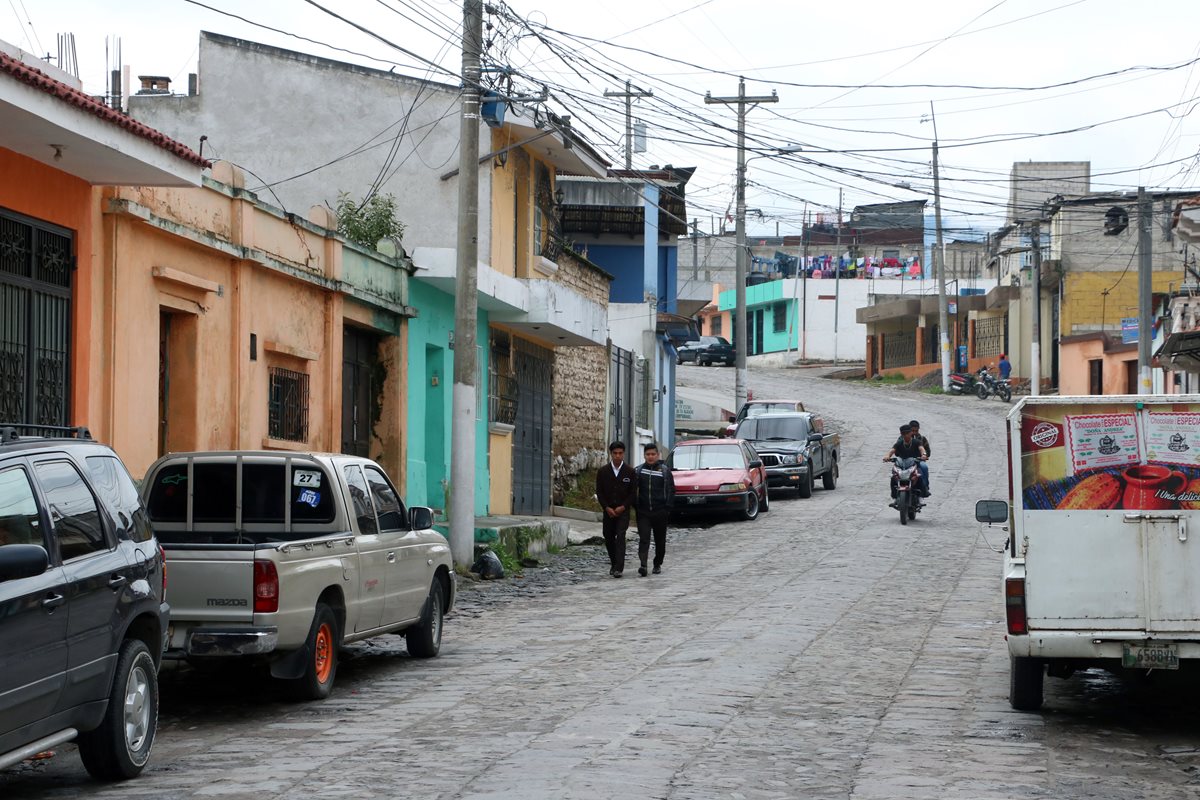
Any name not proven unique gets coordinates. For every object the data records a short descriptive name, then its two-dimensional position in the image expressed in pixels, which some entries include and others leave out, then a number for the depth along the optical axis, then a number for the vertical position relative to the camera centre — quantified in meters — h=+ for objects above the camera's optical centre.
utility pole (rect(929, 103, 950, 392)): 61.56 +4.35
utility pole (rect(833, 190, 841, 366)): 77.62 +6.89
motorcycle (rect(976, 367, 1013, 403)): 57.62 +1.38
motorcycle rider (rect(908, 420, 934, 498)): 27.55 -0.37
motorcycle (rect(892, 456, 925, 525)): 27.20 -1.16
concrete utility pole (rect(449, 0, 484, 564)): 19.17 +1.42
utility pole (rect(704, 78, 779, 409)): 45.22 +5.09
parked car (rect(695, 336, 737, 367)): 75.31 +3.46
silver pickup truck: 9.98 -0.98
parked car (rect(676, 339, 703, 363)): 75.56 +3.58
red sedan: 29.05 -1.05
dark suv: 6.86 -0.91
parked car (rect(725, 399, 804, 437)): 41.38 +0.43
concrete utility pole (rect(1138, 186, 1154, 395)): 35.34 +3.20
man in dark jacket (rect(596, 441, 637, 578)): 20.45 -0.93
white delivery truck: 9.55 -0.69
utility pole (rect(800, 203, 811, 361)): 78.25 +5.46
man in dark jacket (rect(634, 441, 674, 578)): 20.56 -1.01
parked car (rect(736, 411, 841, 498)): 33.47 -0.55
